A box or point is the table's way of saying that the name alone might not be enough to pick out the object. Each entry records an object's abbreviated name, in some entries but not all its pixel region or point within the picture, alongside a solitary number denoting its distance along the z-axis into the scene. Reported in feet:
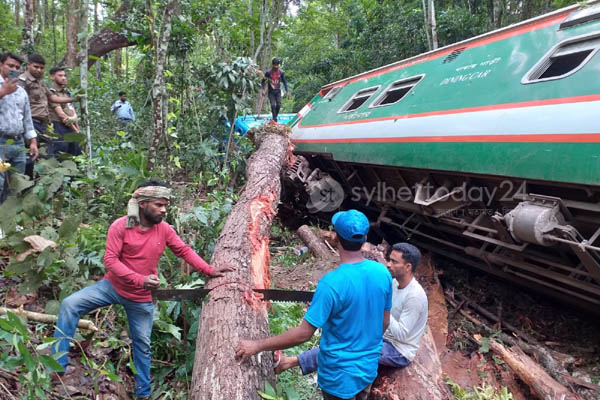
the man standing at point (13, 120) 14.58
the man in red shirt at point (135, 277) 9.46
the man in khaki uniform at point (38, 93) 17.17
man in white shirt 10.61
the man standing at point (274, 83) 33.47
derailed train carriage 10.82
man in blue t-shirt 7.54
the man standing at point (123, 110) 33.42
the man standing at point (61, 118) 19.11
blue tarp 31.94
